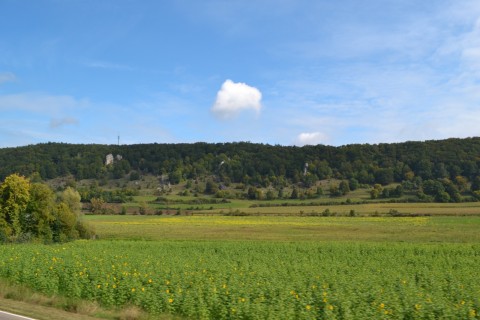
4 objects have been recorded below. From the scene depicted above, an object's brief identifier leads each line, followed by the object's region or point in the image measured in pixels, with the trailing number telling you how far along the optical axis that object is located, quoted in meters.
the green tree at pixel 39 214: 47.97
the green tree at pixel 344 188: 134.16
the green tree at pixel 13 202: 46.00
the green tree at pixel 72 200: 56.84
